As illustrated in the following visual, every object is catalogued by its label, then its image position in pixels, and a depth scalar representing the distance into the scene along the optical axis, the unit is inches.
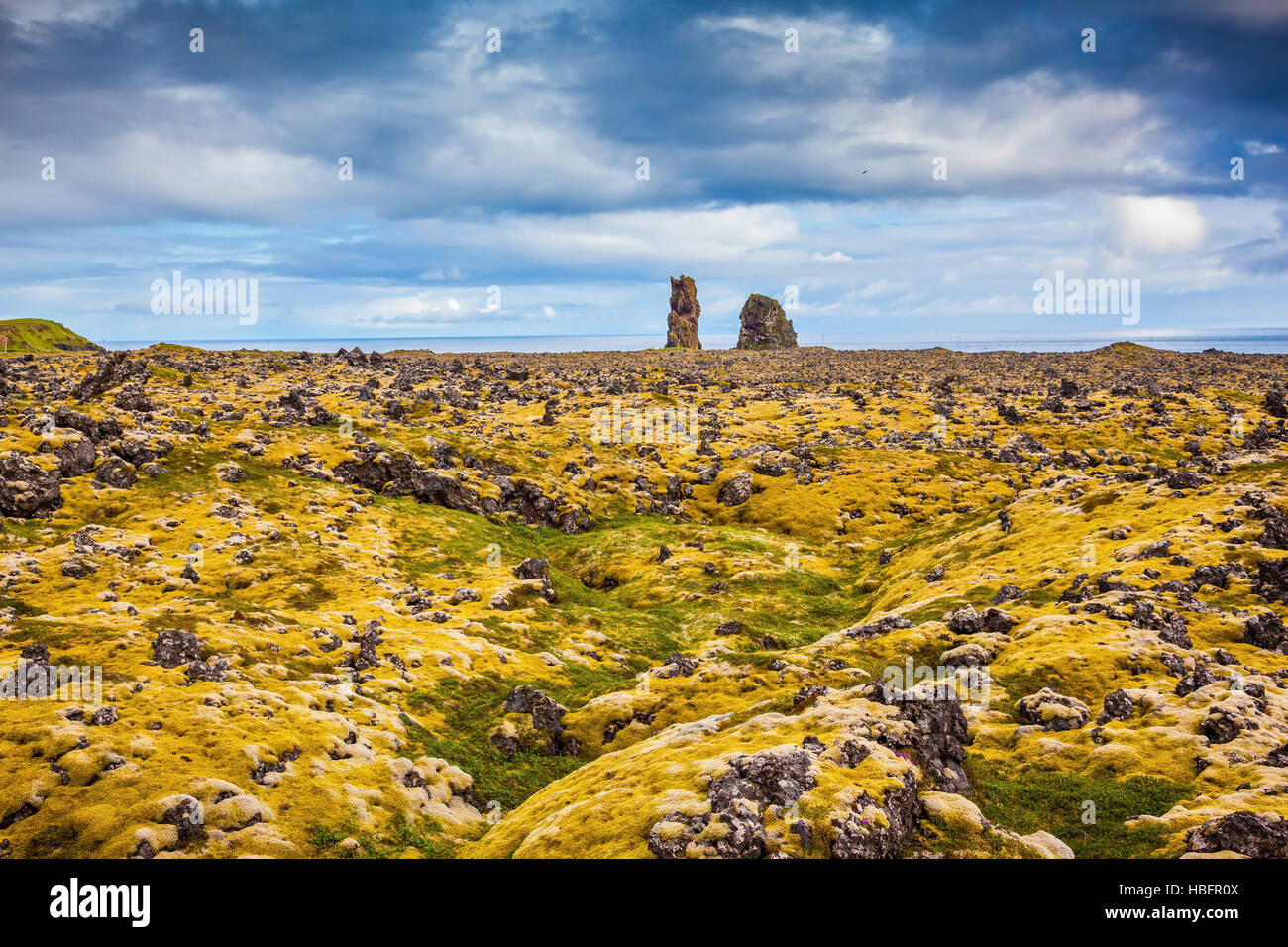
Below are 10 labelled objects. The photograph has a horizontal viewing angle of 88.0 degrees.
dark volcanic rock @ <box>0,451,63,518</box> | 1740.9
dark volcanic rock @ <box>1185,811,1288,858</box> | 589.6
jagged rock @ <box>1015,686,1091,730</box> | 973.8
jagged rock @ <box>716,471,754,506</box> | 2979.8
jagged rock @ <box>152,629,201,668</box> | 1090.7
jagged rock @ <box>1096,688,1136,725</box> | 958.4
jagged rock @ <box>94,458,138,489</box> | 1978.3
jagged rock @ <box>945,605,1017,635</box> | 1325.2
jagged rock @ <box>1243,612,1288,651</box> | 1101.7
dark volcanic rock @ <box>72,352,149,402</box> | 3161.9
